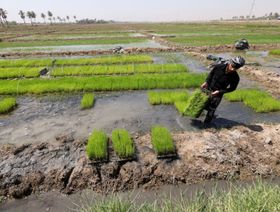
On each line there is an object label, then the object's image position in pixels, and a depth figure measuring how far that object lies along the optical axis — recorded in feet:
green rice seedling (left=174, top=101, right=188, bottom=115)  21.77
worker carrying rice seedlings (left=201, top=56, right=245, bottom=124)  16.52
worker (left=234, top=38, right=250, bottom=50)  59.16
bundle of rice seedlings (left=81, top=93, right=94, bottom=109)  24.04
